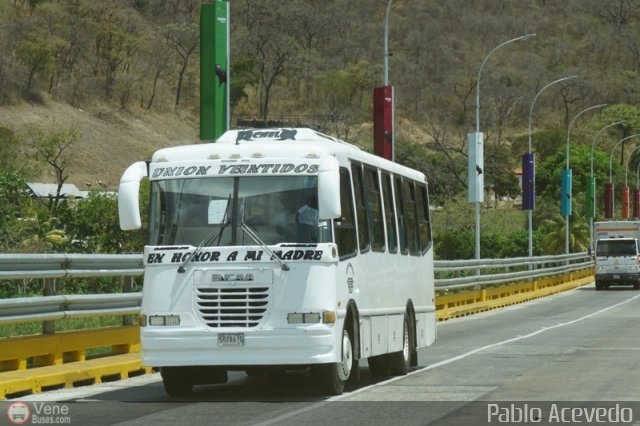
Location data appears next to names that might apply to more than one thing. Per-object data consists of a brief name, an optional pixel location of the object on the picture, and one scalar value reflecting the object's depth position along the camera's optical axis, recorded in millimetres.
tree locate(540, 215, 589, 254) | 98750
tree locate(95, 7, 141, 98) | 132750
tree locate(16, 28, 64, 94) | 120350
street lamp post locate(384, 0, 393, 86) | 38481
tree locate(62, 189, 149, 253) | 65562
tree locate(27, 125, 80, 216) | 90438
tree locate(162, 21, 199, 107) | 156000
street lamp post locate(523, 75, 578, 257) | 58769
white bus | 15031
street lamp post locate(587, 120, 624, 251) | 82312
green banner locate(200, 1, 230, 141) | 25562
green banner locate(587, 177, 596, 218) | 82375
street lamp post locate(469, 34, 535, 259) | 46281
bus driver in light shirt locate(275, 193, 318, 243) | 15336
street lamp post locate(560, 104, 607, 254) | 73375
